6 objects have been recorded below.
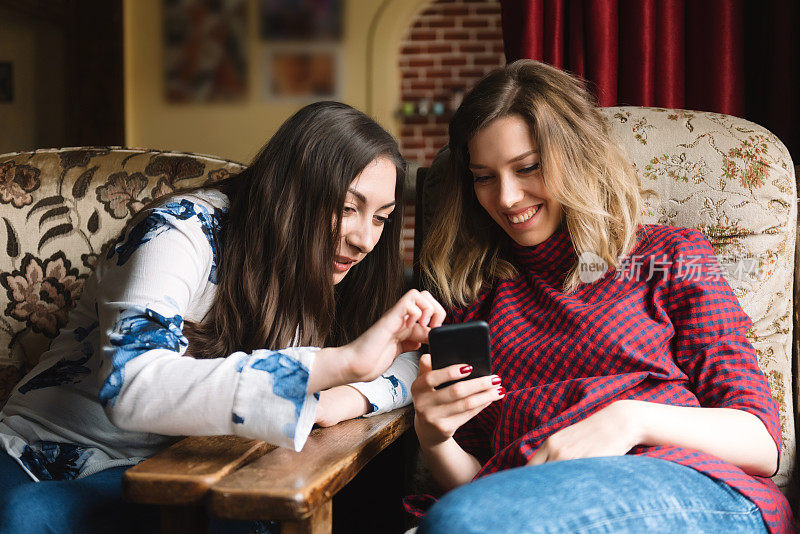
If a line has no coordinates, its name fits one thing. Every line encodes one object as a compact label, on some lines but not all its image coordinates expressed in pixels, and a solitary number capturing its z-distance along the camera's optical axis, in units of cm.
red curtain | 195
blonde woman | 105
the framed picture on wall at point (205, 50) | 575
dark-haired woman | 99
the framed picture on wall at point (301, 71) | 576
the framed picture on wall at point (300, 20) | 573
